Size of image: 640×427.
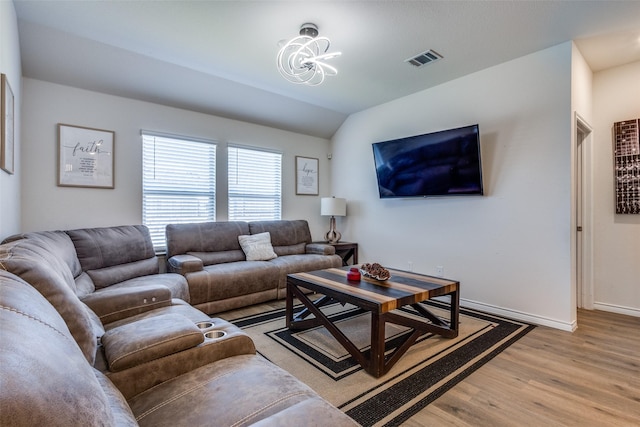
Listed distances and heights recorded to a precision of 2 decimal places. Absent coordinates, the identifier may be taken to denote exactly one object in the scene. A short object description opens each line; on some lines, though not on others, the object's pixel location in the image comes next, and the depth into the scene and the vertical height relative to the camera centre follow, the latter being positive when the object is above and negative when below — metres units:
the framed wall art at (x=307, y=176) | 5.16 +0.64
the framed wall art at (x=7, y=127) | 1.90 +0.57
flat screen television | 3.43 +0.61
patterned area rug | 1.84 -1.09
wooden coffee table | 2.11 -0.64
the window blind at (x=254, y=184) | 4.48 +0.45
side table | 4.76 -0.57
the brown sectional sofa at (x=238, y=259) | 3.25 -0.57
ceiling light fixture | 2.62 +1.57
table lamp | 4.88 +0.08
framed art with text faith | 3.19 +0.61
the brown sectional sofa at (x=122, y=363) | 0.55 -0.54
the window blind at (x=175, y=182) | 3.77 +0.41
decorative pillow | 4.04 -0.44
